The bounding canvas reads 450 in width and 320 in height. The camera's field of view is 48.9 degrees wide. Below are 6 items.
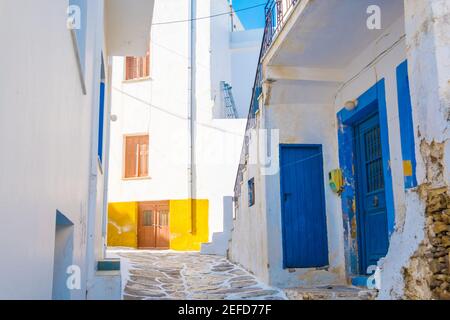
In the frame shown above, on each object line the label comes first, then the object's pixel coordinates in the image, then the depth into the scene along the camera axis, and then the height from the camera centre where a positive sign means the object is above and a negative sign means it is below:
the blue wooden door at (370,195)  6.99 +0.77
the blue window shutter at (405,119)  5.75 +1.50
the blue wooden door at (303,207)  7.96 +0.68
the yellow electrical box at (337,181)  7.91 +1.06
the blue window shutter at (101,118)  8.21 +2.24
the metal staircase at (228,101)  18.20 +5.46
